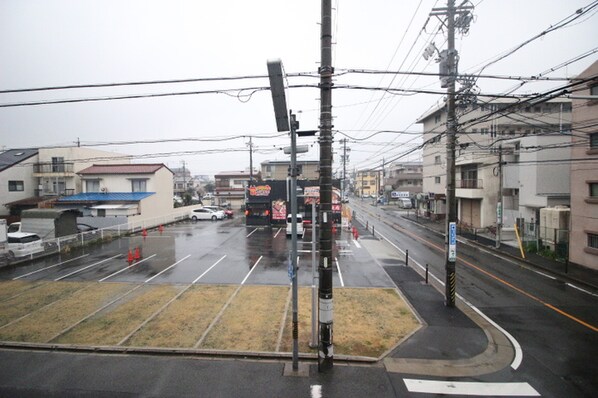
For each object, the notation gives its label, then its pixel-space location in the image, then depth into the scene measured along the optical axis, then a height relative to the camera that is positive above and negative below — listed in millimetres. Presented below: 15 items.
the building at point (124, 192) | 32219 -270
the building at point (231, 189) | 56828 -33
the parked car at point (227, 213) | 43119 -3473
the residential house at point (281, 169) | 50156 +3565
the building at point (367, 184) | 103250 +1173
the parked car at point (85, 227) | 26766 -3386
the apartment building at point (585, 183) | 16078 +173
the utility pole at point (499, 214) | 20825 -1890
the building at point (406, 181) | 69875 +1513
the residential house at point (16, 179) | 33531 +1317
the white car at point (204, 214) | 40094 -3357
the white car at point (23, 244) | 17969 -3354
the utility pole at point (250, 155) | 41488 +4639
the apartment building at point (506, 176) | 22828 +1021
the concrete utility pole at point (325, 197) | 7105 -215
